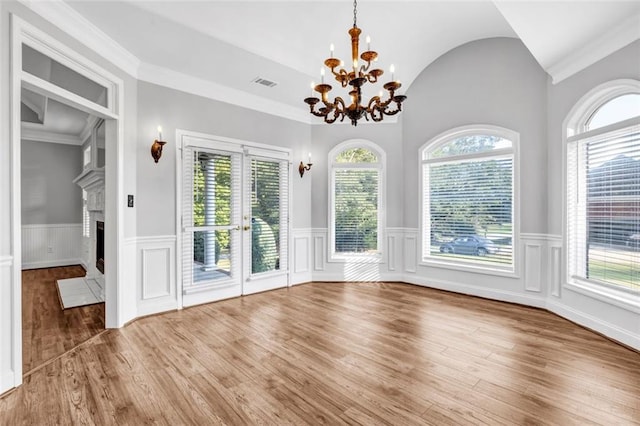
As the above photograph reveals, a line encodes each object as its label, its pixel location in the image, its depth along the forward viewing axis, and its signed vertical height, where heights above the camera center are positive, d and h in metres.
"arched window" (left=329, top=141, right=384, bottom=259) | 5.64 +0.22
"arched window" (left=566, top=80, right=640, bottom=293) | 3.08 +0.26
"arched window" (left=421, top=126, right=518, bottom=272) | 4.49 +0.23
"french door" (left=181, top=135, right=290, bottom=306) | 4.20 -0.08
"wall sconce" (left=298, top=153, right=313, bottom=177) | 5.45 +0.80
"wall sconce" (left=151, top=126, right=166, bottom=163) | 3.76 +0.79
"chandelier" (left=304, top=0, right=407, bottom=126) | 2.61 +1.05
